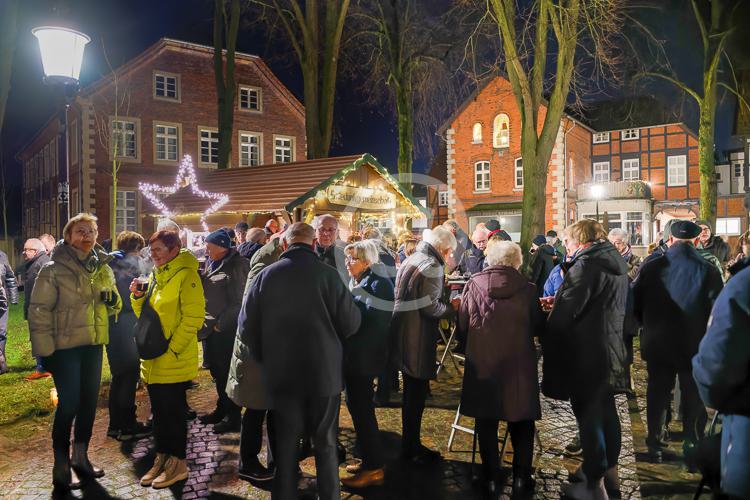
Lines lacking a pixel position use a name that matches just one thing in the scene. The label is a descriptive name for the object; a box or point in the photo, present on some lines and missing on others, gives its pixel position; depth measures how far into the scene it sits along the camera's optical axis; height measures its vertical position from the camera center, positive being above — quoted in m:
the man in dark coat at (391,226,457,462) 4.70 -0.68
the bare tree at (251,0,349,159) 18.03 +6.01
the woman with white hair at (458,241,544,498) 4.09 -0.88
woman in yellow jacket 4.25 -0.79
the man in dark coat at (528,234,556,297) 8.99 -0.36
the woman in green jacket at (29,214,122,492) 4.16 -0.64
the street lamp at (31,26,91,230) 5.30 +1.82
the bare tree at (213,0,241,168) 19.89 +5.92
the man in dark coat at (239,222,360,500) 3.61 -0.74
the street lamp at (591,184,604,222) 28.66 +2.63
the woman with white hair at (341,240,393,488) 4.47 -0.94
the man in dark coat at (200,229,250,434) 5.54 -0.58
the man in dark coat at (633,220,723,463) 4.71 -0.67
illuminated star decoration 14.94 +1.19
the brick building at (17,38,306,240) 27.27 +6.38
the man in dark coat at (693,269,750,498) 2.21 -0.54
